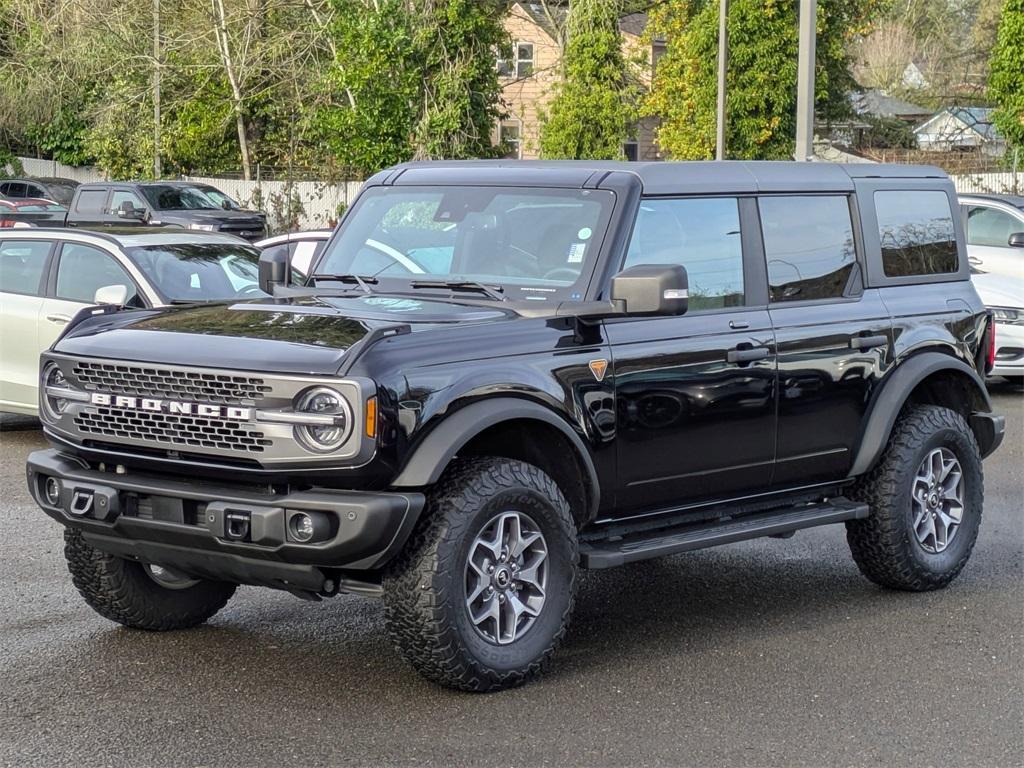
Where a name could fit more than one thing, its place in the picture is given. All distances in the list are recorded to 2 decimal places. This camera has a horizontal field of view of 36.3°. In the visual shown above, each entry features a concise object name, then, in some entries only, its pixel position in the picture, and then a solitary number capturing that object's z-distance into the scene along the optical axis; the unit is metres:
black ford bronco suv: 5.38
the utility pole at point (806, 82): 16.56
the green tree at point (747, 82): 34.56
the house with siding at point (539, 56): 40.22
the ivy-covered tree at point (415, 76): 33.03
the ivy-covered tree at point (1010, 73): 30.98
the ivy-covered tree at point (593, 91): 33.78
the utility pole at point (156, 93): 39.66
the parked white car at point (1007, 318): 14.97
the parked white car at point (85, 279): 11.41
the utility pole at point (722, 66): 30.73
